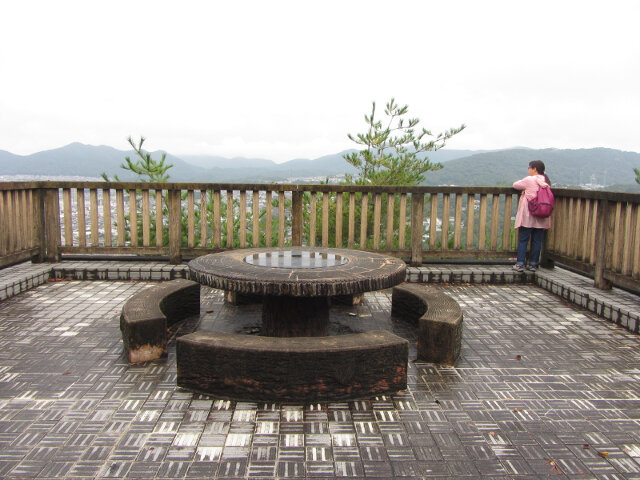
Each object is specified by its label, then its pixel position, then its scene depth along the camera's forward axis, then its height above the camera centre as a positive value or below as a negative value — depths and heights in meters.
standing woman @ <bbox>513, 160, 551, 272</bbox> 7.00 -0.45
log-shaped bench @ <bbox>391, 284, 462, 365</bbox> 3.77 -1.18
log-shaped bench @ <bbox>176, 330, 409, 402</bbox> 3.09 -1.23
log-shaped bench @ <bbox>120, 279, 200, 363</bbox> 3.75 -1.16
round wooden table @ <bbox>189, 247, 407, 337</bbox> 3.55 -0.72
